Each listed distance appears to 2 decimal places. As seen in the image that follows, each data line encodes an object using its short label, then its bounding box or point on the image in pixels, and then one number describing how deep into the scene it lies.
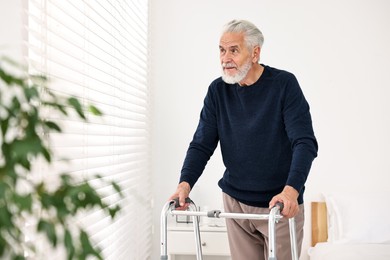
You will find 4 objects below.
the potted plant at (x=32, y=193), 0.73
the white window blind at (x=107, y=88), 2.55
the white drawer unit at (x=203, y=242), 4.29
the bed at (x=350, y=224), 4.16
